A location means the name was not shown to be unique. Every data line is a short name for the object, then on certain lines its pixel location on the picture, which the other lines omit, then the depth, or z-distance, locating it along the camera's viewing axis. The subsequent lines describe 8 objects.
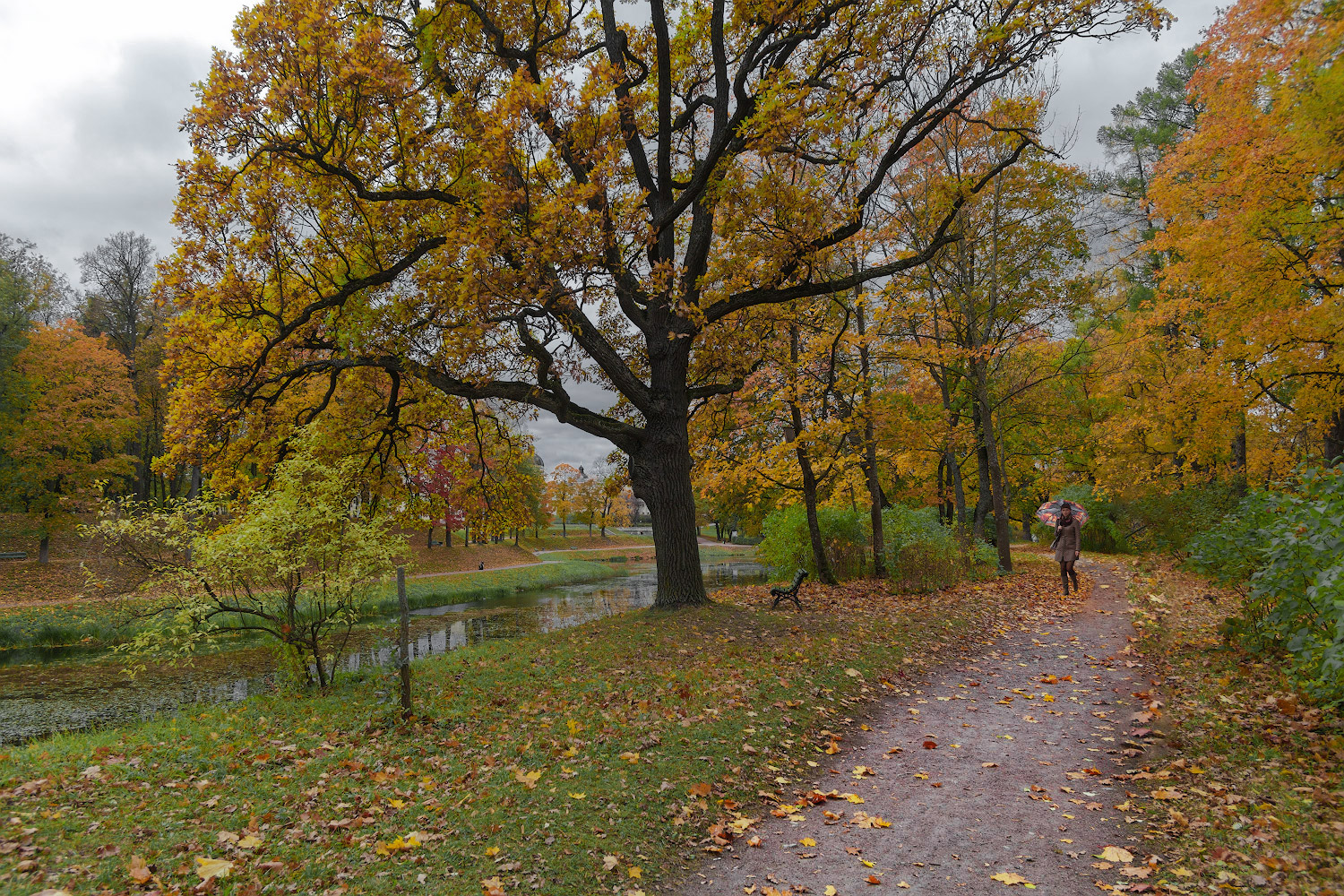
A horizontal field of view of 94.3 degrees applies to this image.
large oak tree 8.23
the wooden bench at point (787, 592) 11.51
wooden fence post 6.15
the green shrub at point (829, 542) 17.08
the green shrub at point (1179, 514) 12.98
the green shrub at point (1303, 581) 3.77
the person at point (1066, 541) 12.90
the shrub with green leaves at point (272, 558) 7.13
